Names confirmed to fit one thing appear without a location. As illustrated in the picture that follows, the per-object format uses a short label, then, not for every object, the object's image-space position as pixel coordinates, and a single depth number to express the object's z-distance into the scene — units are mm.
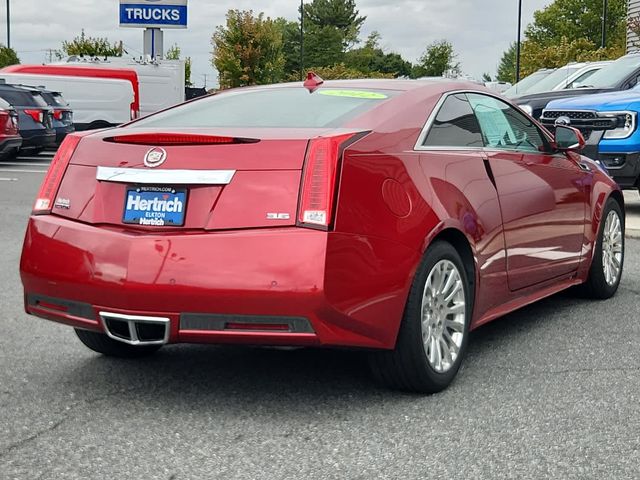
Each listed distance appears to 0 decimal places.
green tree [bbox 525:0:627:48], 91125
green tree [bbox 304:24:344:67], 100500
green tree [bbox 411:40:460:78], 98094
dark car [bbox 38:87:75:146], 24250
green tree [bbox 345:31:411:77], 106375
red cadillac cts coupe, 4027
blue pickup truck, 11859
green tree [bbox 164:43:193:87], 89825
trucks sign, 40625
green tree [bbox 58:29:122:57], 71944
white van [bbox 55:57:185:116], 34625
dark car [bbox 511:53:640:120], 15191
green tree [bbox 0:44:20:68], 75188
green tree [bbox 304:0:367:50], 105500
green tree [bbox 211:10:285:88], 63531
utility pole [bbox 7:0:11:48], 74375
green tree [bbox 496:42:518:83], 143125
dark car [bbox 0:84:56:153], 22734
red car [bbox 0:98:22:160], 20156
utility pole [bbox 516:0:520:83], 56219
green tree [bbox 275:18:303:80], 103312
